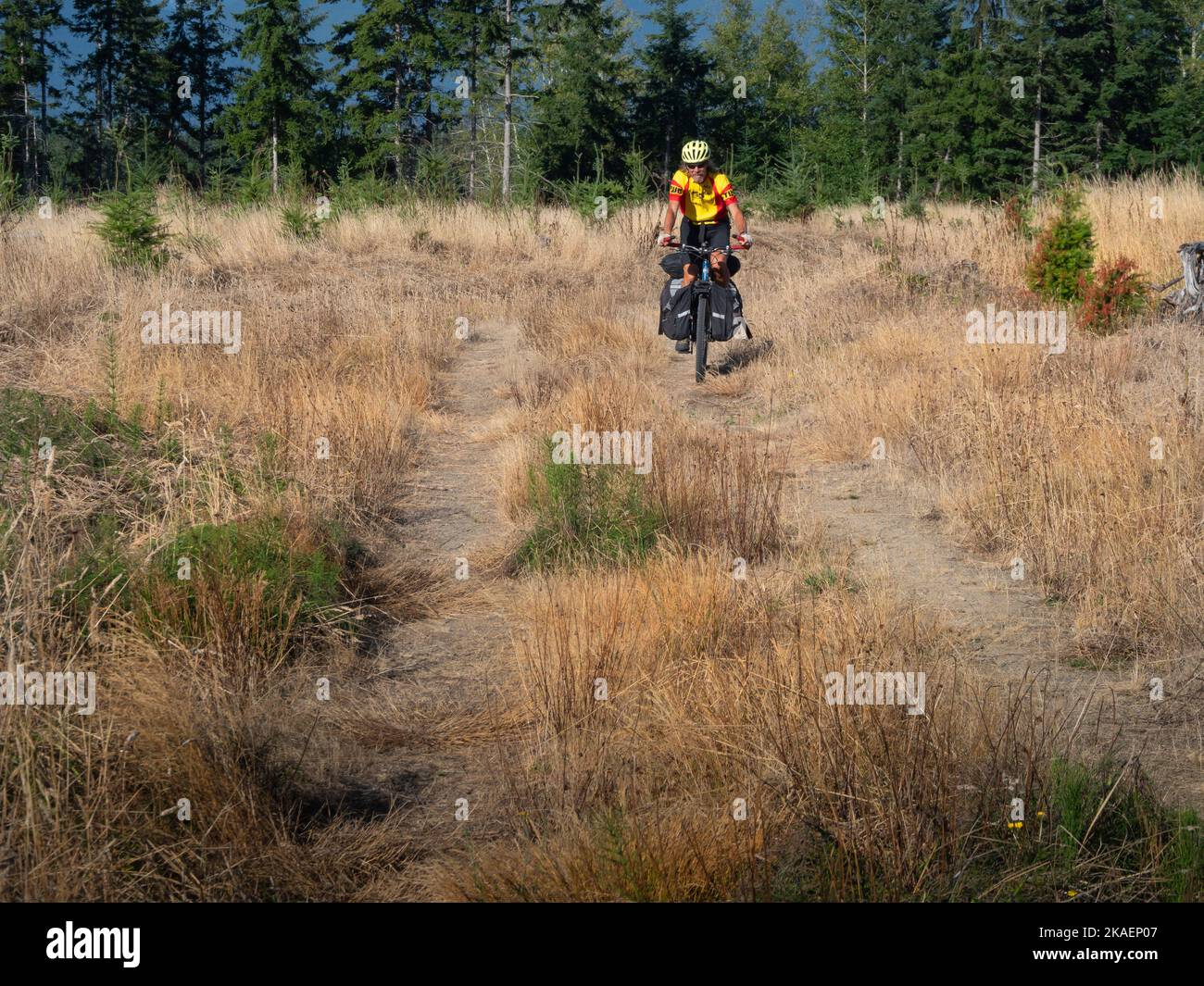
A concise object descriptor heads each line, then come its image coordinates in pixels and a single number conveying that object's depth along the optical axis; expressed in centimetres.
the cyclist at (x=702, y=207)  1045
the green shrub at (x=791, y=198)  2314
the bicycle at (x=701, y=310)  1070
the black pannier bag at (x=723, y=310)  1070
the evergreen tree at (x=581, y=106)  3666
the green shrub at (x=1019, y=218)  1409
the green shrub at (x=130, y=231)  1301
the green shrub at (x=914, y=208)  1911
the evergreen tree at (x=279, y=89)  3469
